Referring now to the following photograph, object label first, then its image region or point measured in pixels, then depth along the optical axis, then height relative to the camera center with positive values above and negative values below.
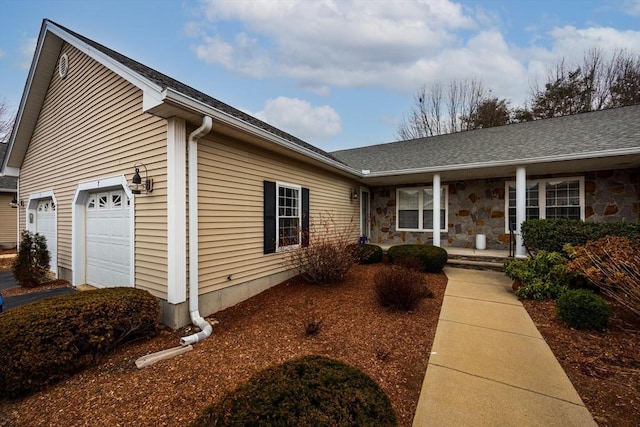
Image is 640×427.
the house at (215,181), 4.05 +0.72
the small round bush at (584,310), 3.61 -1.36
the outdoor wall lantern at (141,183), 4.11 +0.45
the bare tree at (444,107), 16.66 +6.71
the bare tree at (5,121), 17.45 +6.08
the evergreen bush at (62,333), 2.57 -1.30
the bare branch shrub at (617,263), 3.31 -0.78
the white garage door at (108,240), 4.95 -0.54
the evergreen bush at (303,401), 1.32 -1.00
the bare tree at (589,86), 12.99 +6.38
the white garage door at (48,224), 7.23 -0.33
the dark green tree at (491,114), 15.77 +5.78
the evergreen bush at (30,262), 6.48 -1.23
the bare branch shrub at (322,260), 5.78 -1.06
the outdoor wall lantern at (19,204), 8.57 +0.27
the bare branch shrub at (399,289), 4.38 -1.28
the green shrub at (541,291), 4.88 -1.45
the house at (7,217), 12.37 -0.21
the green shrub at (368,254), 7.63 -1.21
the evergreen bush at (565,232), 5.36 -0.44
